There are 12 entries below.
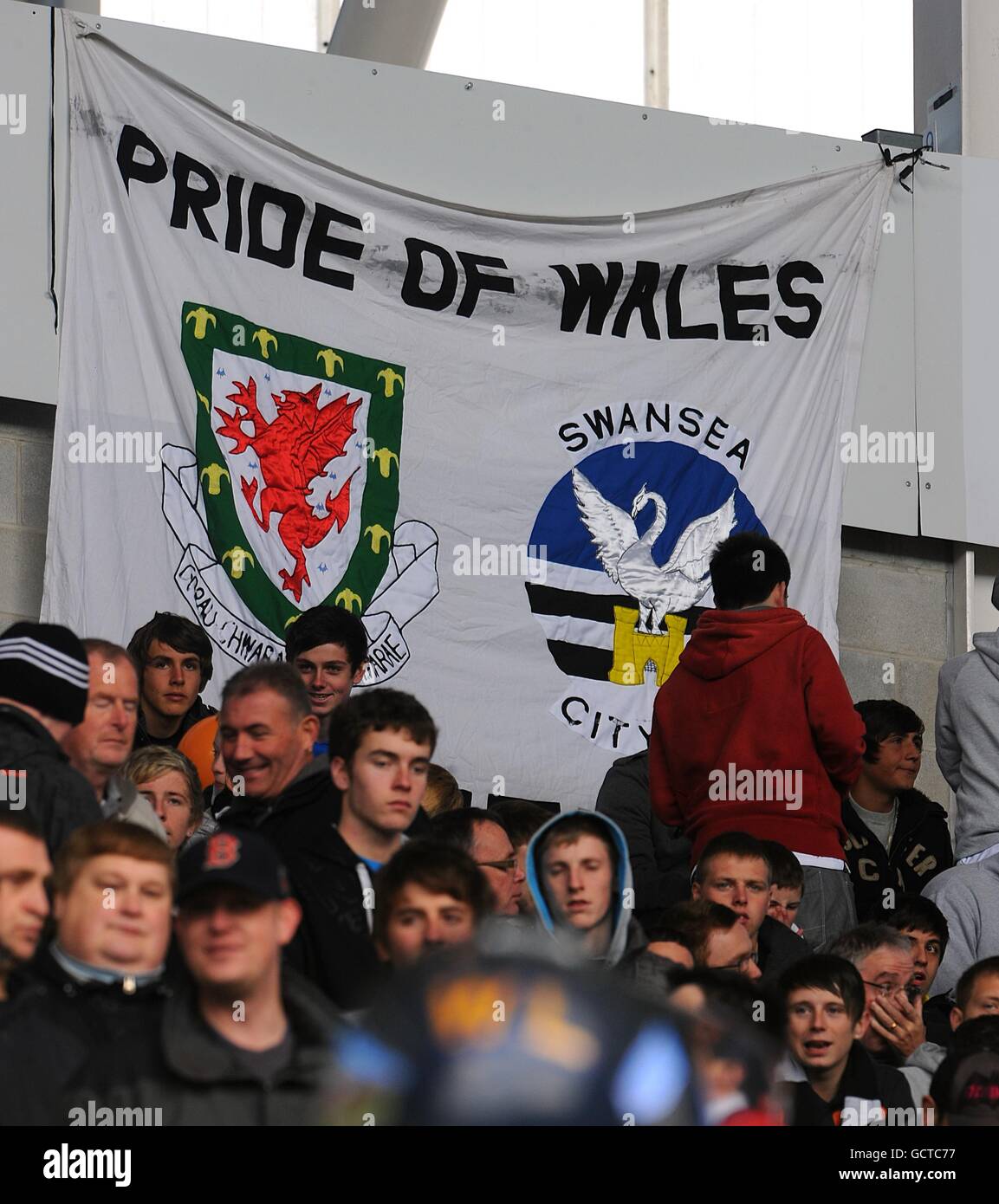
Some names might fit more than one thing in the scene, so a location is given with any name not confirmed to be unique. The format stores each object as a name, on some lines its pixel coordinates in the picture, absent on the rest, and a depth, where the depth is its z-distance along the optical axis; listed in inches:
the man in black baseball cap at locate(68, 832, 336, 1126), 169.5
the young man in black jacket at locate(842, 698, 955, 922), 531.5
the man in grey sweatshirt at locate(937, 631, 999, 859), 490.3
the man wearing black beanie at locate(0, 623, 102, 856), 287.1
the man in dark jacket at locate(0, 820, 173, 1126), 209.5
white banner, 578.9
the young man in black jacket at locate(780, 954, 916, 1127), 349.1
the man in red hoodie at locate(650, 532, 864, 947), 444.1
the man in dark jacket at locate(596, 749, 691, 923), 477.1
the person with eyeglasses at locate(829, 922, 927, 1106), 414.9
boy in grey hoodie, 324.5
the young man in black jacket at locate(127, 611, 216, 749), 484.1
